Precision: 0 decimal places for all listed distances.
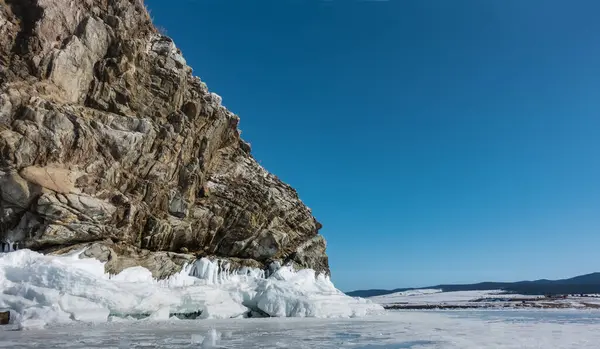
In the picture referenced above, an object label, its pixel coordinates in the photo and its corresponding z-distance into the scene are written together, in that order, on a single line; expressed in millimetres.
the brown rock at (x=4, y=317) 20875
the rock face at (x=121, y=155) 28047
